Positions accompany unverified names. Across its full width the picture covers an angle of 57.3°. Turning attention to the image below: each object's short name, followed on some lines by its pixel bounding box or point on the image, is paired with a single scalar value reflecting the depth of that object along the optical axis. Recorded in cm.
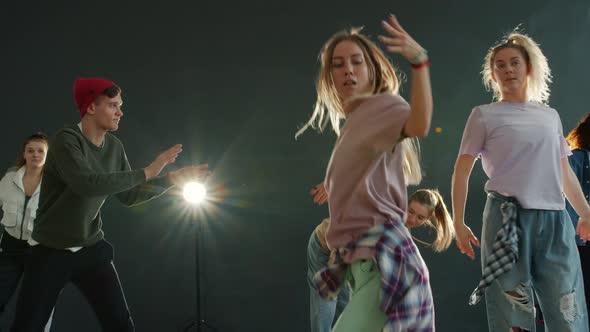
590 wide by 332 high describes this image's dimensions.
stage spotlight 316
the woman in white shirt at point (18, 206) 280
